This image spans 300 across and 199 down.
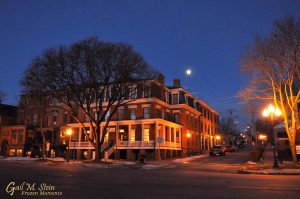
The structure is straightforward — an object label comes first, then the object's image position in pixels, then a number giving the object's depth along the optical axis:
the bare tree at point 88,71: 32.34
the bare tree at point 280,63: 24.88
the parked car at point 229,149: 63.06
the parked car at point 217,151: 48.72
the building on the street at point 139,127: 44.25
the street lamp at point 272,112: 23.91
